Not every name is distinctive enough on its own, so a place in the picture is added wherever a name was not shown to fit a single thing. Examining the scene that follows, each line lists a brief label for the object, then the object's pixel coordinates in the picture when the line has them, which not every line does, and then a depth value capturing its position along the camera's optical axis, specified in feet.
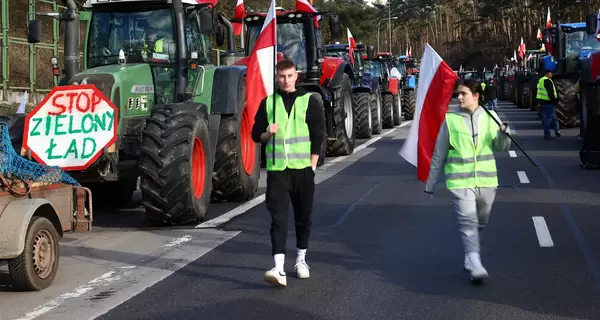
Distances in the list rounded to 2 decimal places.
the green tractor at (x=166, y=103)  37.19
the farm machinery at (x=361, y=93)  85.30
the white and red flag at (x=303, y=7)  64.23
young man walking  27.71
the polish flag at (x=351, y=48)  90.66
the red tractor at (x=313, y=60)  65.26
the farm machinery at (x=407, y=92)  124.88
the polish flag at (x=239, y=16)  67.05
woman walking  27.73
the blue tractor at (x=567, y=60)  89.97
